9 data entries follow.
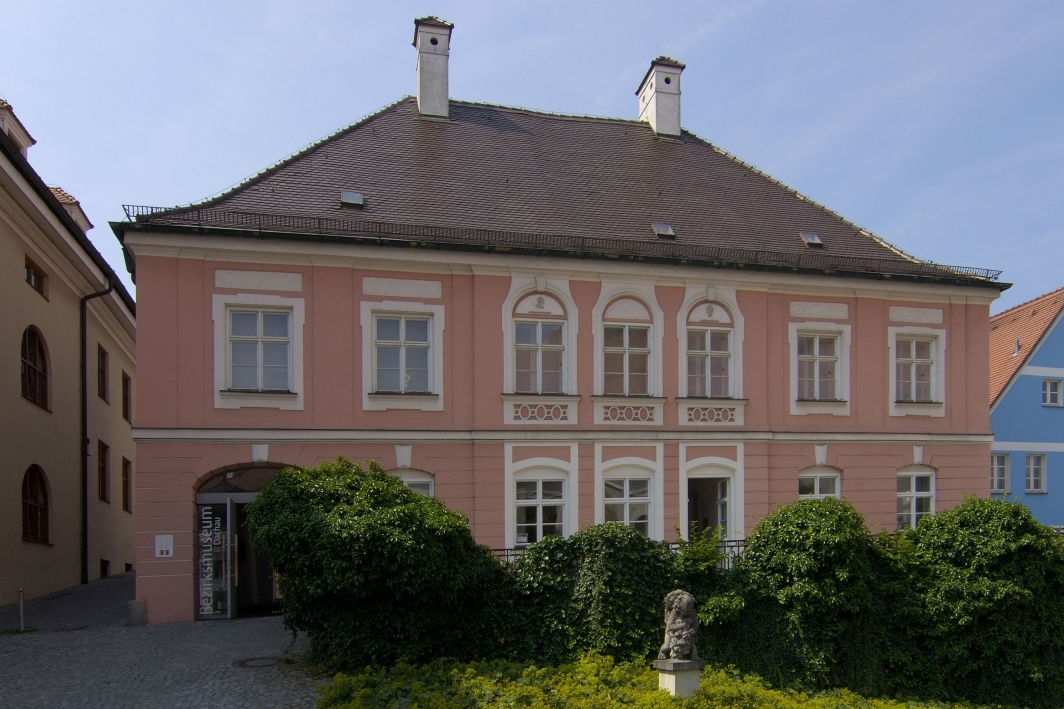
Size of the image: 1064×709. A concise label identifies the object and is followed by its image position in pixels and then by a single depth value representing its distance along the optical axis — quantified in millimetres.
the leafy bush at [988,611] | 13711
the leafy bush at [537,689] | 10258
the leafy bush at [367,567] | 11297
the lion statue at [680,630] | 10992
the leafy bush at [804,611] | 13094
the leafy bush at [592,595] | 12477
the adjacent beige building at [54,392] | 17845
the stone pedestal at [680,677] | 10789
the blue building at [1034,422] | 27484
